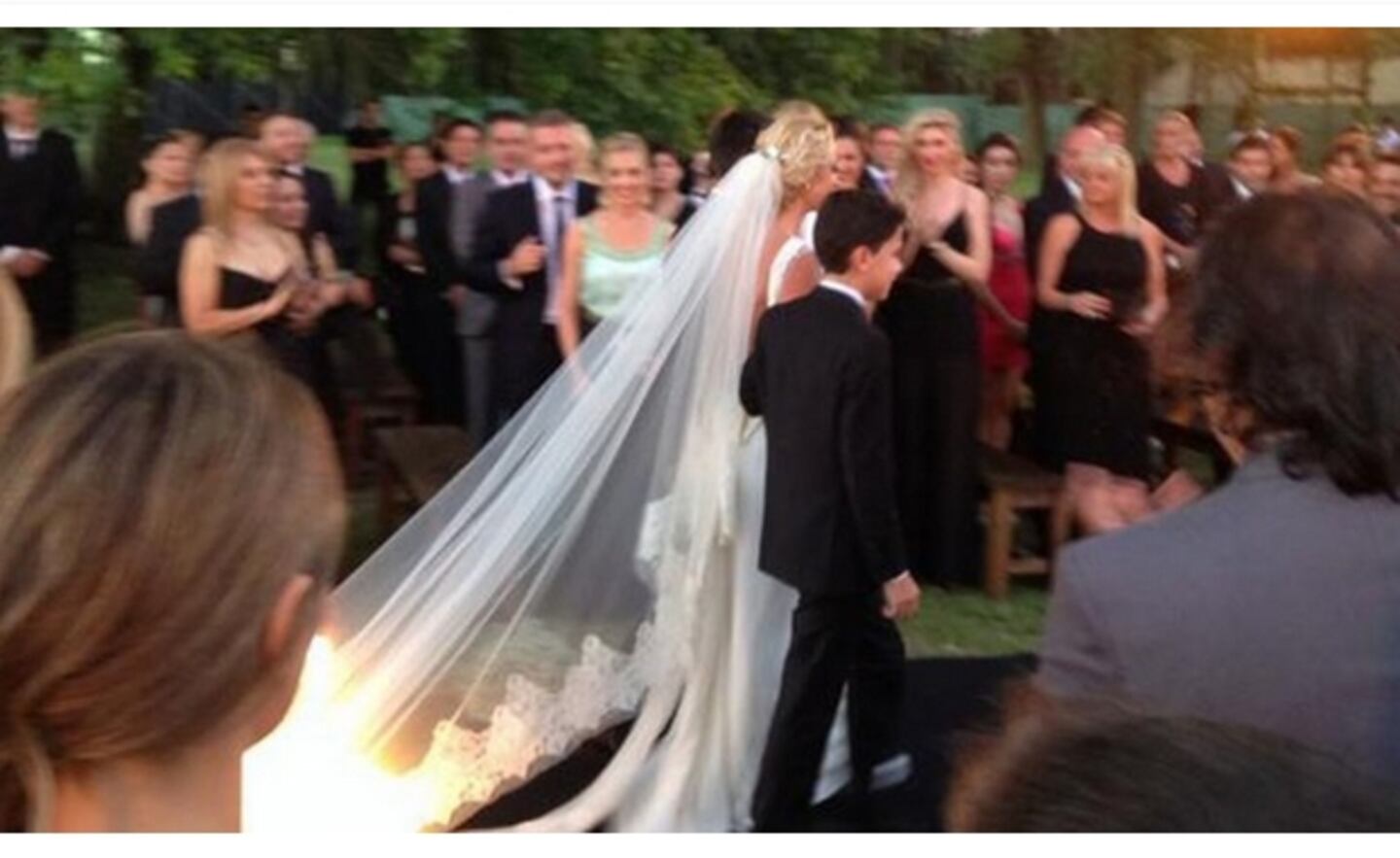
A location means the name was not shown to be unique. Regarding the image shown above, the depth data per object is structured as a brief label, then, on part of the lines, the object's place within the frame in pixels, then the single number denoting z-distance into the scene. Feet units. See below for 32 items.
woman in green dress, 17.56
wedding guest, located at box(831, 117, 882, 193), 18.72
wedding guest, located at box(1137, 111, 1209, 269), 23.43
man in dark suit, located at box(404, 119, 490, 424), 22.85
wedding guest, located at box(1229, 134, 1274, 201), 24.46
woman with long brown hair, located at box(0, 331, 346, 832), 3.86
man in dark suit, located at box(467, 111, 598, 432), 19.67
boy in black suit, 13.01
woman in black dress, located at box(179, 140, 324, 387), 16.97
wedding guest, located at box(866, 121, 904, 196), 22.79
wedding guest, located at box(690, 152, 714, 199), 21.71
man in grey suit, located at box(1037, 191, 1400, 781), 5.58
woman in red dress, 21.88
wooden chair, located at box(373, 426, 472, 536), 19.54
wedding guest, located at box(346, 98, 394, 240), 30.50
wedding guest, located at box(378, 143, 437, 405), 25.49
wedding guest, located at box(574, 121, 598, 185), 21.20
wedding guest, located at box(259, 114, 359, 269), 20.92
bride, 14.49
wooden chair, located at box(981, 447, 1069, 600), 20.40
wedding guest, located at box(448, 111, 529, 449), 20.52
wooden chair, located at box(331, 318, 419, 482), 25.45
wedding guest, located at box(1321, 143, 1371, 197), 22.41
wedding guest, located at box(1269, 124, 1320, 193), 24.64
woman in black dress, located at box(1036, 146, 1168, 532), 19.11
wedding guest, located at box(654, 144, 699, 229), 21.79
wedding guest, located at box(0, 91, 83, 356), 23.30
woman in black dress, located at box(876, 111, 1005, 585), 19.81
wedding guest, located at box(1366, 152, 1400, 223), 21.70
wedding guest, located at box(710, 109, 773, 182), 16.28
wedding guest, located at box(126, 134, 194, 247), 21.49
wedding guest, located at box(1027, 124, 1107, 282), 20.24
